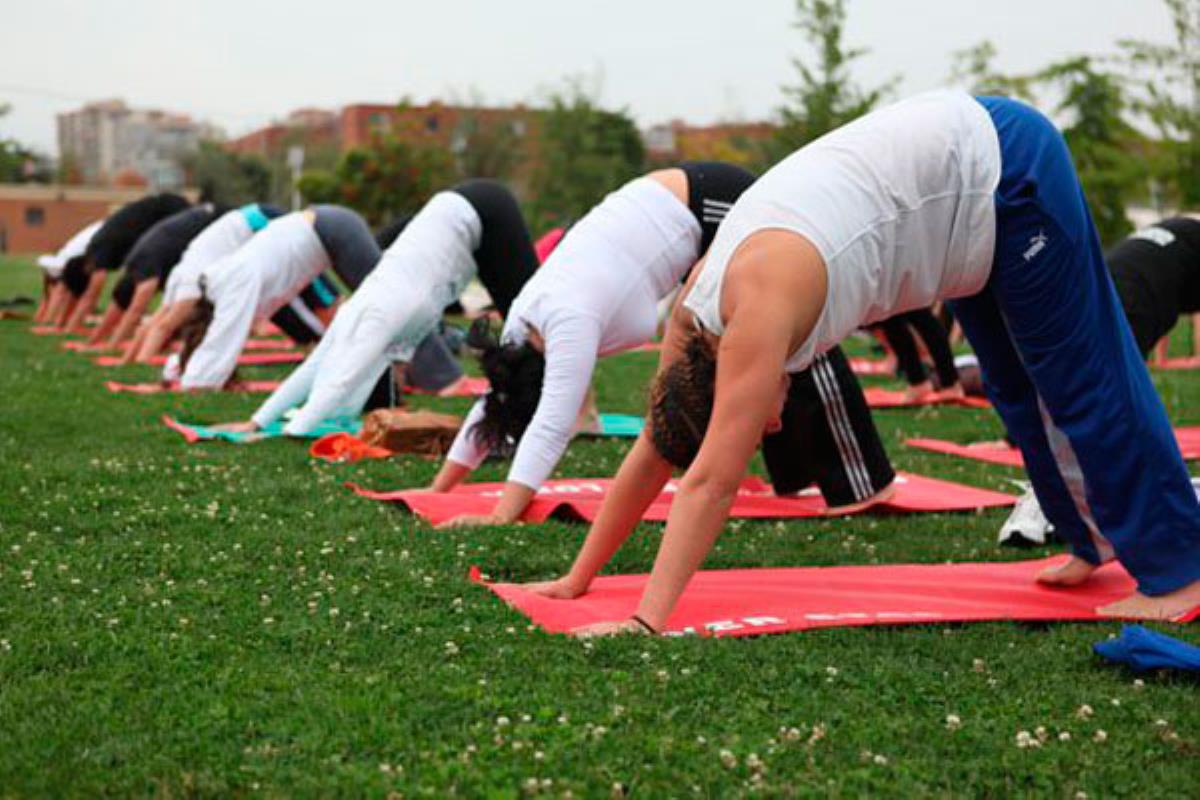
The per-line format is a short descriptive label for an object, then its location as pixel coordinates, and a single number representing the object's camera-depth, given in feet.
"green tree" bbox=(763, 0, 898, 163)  98.27
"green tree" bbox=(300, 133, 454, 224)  149.18
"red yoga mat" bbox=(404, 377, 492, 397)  39.14
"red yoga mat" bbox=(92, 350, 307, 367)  47.03
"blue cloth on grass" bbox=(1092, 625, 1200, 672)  11.84
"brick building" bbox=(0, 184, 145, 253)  275.18
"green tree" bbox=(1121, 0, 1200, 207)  79.10
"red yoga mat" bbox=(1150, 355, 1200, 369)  44.62
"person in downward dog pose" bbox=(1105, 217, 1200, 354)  23.41
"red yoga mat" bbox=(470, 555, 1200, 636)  13.78
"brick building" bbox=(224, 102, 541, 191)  170.93
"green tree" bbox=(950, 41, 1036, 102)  95.76
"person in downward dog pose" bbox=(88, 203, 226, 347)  50.26
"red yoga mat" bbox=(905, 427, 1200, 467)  26.48
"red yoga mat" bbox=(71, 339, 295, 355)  52.89
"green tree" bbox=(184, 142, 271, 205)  260.21
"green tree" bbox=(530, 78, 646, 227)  140.36
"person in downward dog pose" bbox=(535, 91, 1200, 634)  12.39
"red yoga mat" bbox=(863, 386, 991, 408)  35.73
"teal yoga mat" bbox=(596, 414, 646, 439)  30.58
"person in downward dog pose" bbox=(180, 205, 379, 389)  35.76
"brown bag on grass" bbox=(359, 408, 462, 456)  27.25
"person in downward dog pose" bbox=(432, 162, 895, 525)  19.95
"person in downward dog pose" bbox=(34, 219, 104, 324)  63.67
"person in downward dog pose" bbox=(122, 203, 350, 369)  42.27
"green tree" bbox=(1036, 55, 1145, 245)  88.07
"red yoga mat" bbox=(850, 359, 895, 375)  45.45
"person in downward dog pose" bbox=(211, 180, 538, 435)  26.55
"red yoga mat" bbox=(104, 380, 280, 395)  37.96
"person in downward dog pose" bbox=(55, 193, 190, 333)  56.75
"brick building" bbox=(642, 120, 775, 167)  151.22
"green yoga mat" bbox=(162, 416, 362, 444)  28.58
